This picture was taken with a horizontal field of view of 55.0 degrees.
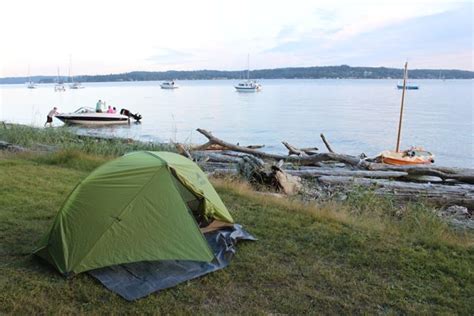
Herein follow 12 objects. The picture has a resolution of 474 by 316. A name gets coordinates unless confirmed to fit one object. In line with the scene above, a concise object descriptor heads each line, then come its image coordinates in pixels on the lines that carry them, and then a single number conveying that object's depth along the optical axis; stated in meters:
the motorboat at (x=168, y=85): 114.64
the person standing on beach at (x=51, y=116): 30.82
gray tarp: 4.44
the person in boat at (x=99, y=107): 36.04
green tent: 4.76
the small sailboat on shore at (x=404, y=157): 17.03
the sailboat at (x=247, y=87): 93.69
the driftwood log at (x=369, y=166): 13.27
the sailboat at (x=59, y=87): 99.38
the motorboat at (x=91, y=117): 34.75
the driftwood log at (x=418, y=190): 10.46
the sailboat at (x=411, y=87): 109.36
